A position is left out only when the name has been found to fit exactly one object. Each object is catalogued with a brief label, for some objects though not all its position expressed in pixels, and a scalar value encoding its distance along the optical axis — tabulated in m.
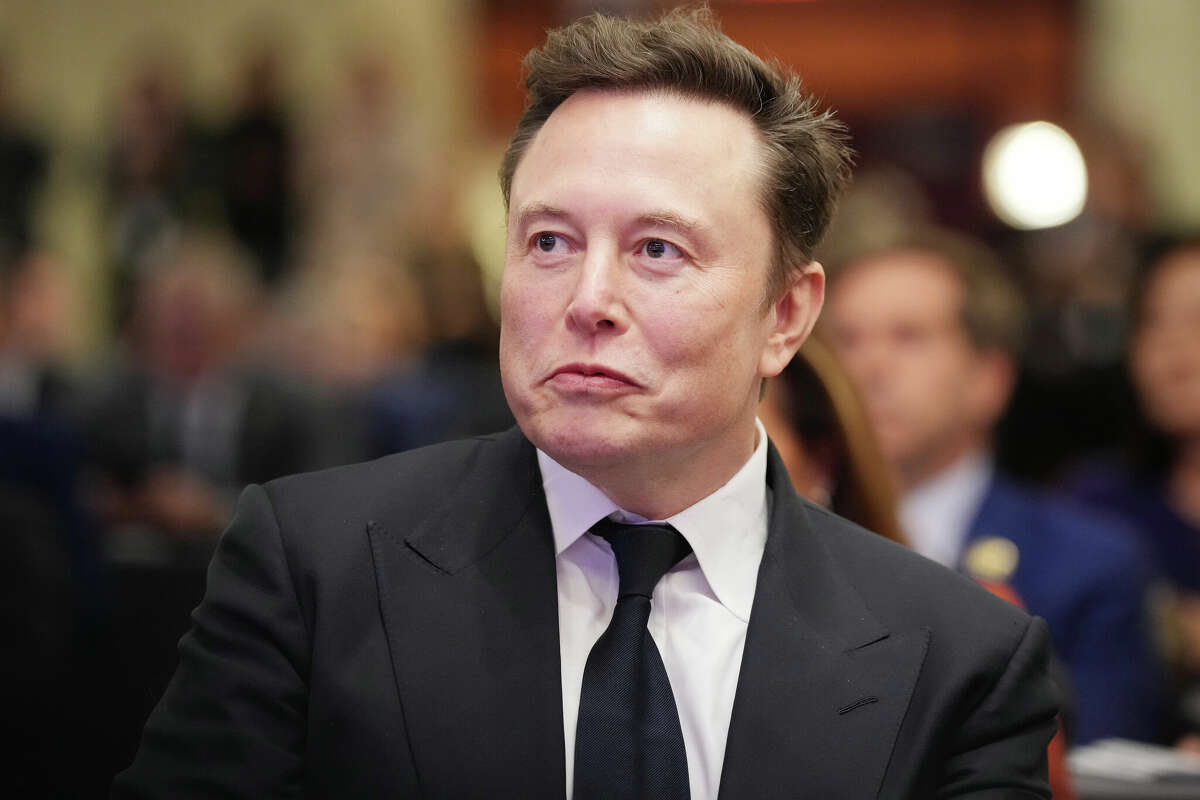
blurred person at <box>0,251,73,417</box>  13.49
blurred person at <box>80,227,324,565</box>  11.73
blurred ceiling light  17.22
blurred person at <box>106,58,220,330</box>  21.02
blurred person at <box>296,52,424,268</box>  22.47
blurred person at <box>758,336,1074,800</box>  5.96
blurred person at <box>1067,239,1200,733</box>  9.12
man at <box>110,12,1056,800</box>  3.89
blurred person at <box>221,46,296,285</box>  21.56
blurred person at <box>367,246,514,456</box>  11.54
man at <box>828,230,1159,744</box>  7.61
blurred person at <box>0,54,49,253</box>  20.31
